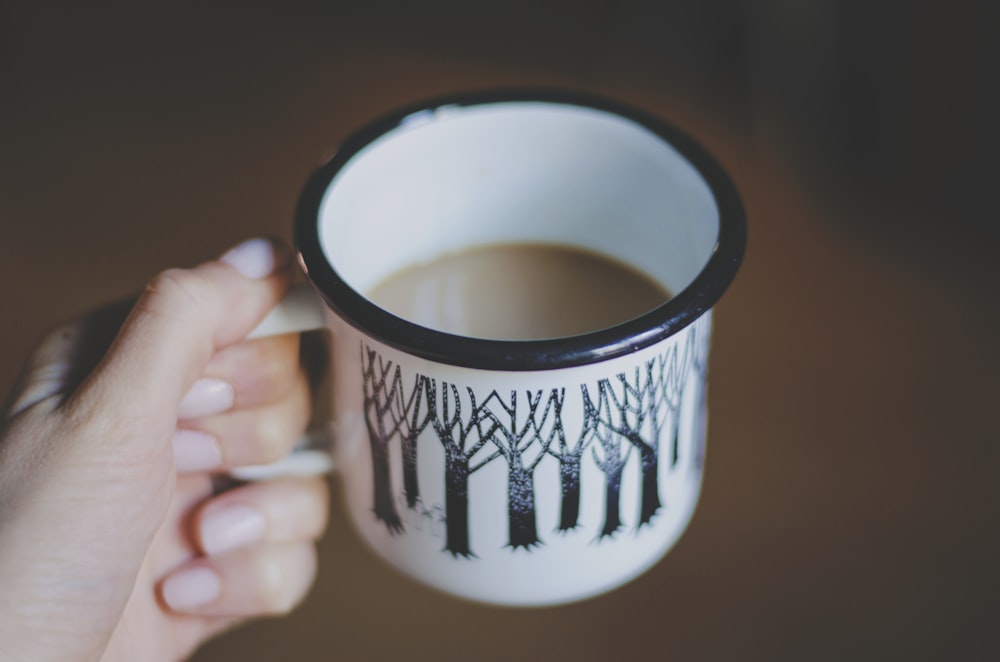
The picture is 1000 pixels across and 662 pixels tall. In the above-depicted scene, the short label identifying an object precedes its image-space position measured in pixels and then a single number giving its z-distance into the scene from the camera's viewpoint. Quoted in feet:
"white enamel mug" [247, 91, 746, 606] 1.26
